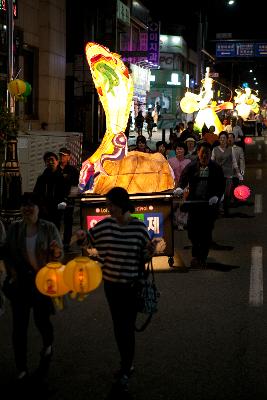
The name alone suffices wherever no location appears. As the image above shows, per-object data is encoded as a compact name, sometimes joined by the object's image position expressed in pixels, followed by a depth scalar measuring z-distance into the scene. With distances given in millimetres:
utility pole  12781
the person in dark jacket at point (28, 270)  5457
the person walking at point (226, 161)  14875
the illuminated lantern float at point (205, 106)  23641
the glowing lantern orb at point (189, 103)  25000
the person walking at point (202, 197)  9883
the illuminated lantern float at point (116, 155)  9891
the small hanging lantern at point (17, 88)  13008
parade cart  9398
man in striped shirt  5285
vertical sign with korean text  43438
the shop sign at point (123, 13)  33738
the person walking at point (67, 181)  10938
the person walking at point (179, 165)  13205
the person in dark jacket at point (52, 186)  10586
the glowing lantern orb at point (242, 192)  12734
